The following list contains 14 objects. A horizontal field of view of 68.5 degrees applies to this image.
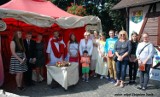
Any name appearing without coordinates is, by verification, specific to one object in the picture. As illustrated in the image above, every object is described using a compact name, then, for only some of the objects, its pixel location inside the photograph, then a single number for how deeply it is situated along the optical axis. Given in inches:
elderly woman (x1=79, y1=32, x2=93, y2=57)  156.7
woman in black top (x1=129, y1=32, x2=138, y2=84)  143.8
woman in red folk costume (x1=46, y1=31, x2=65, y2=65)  148.8
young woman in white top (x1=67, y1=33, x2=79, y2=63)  154.8
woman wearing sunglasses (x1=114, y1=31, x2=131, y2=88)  136.7
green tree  415.4
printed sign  220.4
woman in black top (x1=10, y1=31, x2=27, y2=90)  131.0
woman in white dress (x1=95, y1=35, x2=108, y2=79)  162.7
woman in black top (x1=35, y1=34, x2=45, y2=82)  149.5
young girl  153.5
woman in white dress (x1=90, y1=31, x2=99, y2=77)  166.7
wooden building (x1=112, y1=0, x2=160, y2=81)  197.2
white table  132.1
